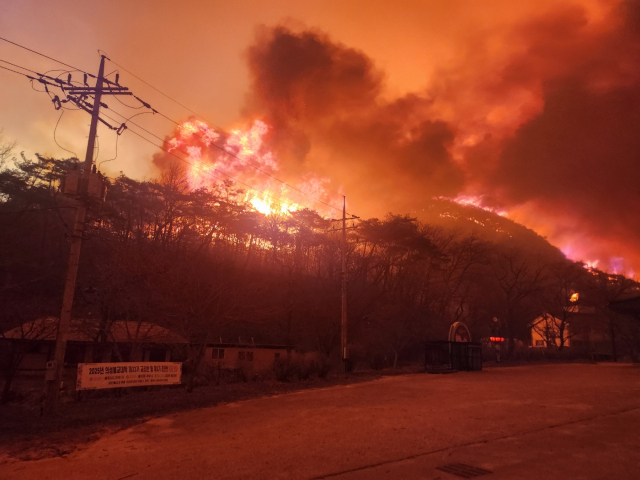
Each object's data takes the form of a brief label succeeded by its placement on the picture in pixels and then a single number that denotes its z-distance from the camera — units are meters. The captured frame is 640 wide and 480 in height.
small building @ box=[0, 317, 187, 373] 18.77
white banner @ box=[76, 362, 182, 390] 13.23
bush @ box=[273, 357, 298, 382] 21.75
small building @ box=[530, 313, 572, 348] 63.85
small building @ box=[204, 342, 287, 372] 35.00
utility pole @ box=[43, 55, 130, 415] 12.58
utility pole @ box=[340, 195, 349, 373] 25.98
